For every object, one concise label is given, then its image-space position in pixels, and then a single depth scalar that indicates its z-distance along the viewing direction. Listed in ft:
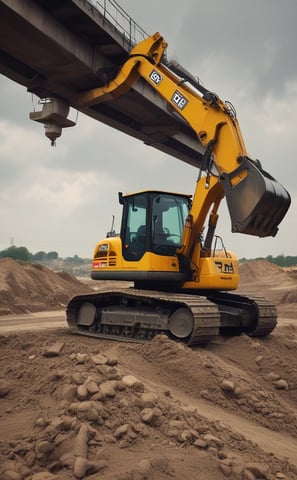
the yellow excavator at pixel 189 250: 26.73
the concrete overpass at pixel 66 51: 41.75
